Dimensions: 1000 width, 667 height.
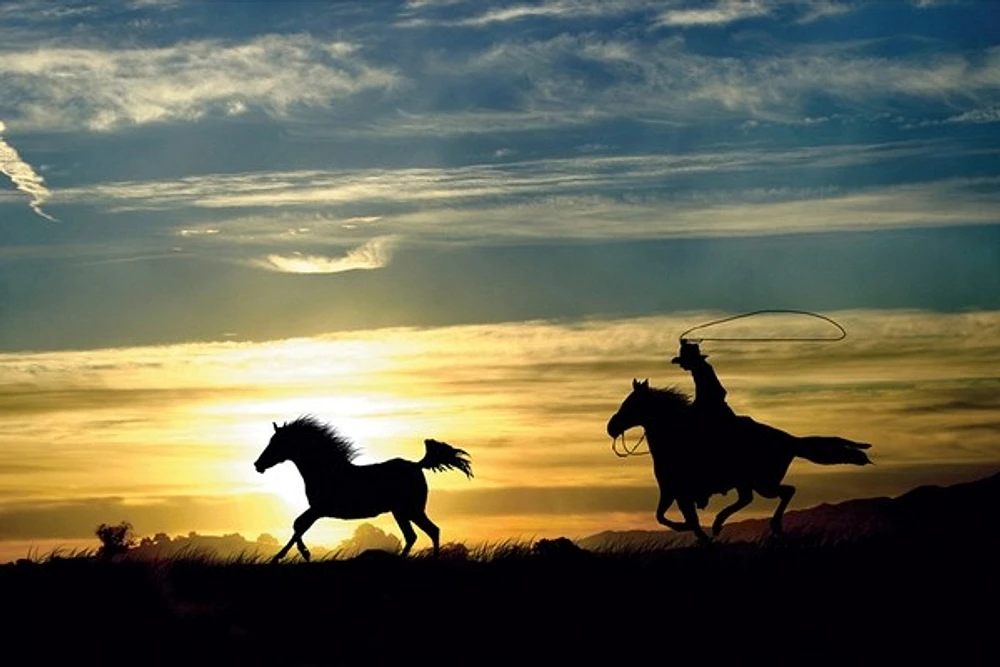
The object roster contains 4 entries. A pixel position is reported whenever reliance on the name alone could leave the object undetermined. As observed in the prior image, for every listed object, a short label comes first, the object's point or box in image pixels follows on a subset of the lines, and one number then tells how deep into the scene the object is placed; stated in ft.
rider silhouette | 87.86
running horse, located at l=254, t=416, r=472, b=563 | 91.04
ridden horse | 88.99
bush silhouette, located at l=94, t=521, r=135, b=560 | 84.28
